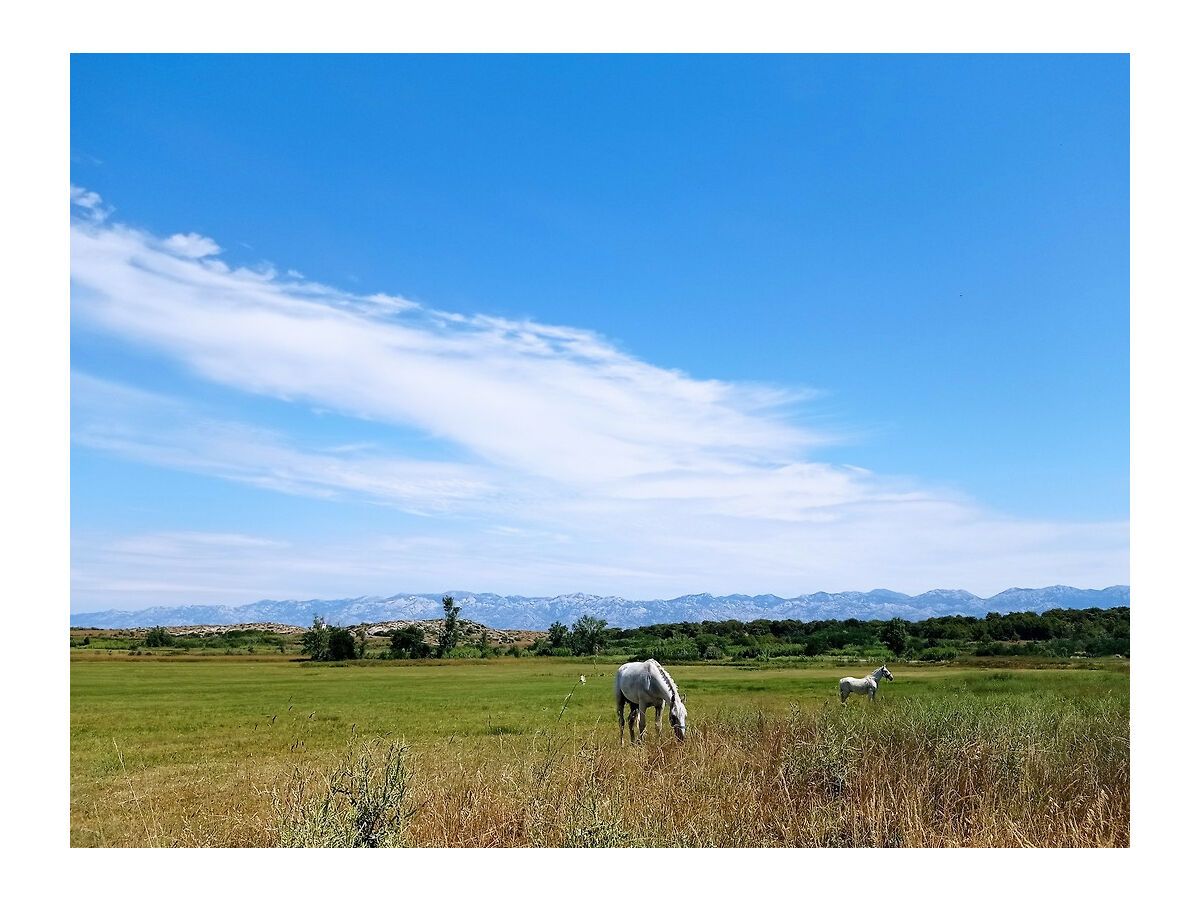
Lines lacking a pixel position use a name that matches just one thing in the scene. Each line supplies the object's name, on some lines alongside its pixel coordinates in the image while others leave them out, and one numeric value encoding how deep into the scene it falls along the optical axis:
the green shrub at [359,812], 6.56
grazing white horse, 13.27
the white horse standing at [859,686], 25.42
